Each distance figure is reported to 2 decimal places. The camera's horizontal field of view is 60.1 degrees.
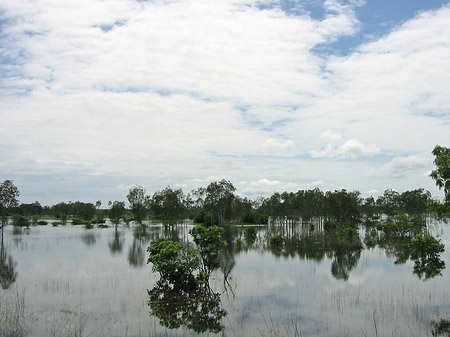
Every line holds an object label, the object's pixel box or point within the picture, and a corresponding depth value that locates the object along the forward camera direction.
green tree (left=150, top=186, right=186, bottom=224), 73.00
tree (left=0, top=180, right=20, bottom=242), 48.03
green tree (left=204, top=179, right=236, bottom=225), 72.50
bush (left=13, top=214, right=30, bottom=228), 81.29
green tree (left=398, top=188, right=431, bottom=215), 68.25
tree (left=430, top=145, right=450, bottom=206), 13.44
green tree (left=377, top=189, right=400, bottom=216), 85.75
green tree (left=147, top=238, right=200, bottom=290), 18.37
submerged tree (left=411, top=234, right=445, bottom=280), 26.11
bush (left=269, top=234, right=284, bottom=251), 41.39
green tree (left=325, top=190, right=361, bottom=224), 53.22
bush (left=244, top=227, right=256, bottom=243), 50.56
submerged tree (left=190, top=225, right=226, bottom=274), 19.53
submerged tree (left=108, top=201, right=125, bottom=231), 72.91
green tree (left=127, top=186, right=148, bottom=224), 72.94
